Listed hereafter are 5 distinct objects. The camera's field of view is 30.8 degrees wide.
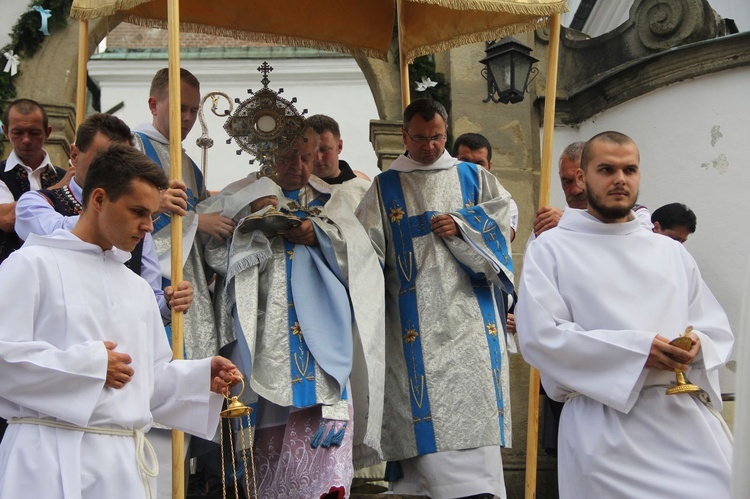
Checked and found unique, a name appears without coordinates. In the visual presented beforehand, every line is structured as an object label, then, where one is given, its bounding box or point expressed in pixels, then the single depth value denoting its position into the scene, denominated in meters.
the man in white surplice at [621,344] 5.54
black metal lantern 9.44
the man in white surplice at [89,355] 4.81
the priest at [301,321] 7.06
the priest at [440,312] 7.38
